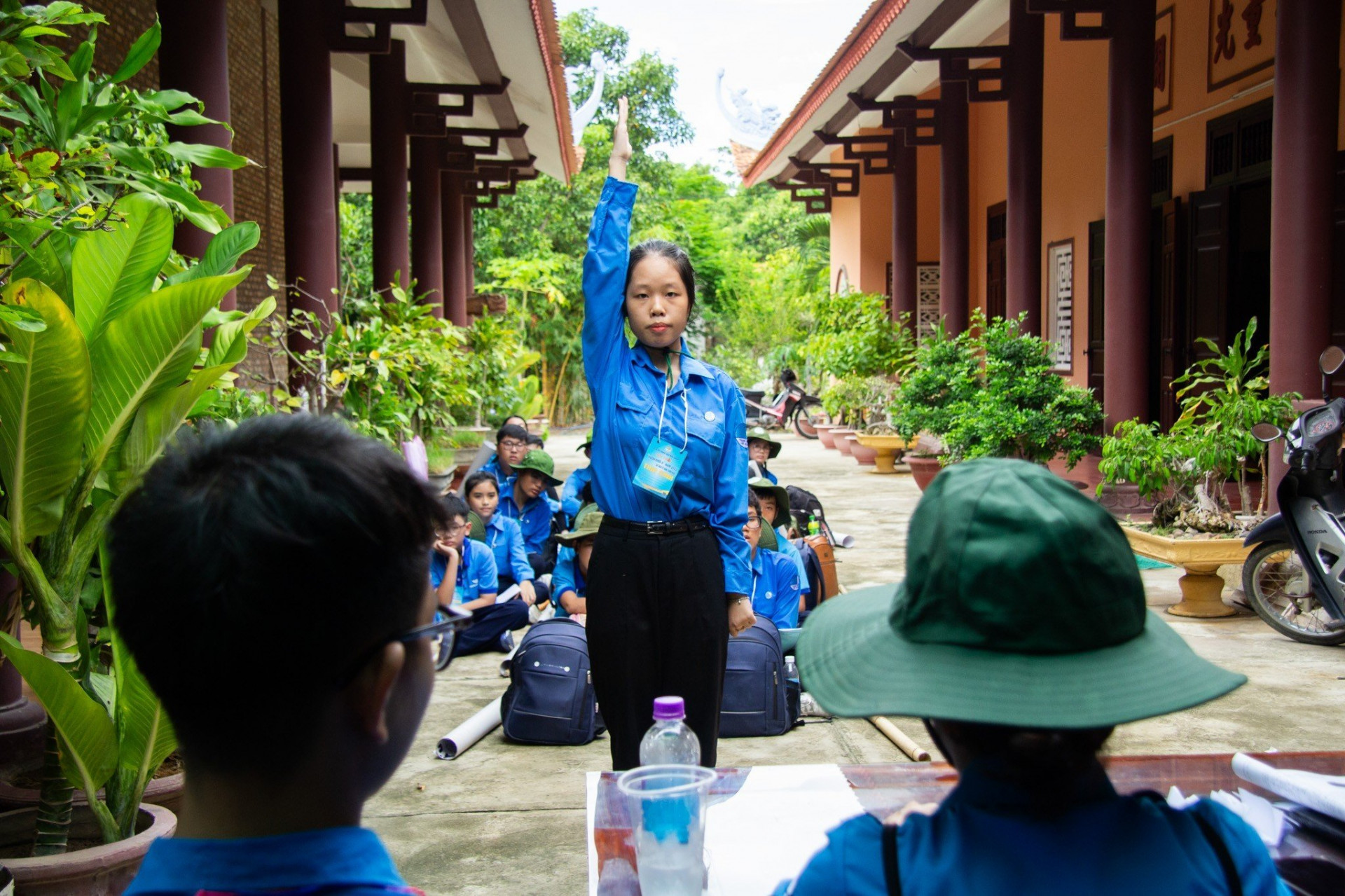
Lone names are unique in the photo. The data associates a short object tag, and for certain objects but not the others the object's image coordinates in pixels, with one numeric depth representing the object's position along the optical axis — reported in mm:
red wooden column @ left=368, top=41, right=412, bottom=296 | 10141
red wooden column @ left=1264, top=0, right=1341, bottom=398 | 6145
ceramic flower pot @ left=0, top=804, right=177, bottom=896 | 2572
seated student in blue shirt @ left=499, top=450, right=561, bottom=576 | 6910
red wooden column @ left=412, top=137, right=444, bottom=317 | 12484
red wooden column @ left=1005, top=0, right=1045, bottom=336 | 10039
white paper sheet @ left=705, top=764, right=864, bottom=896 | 2053
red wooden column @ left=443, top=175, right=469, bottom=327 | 15020
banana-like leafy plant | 2619
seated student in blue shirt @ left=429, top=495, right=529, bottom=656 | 5930
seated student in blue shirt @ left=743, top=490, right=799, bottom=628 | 5156
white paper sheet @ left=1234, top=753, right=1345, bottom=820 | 1907
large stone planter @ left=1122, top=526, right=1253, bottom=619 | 6023
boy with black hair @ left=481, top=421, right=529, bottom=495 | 7242
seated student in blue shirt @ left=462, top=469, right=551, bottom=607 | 6438
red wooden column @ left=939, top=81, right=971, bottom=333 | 12711
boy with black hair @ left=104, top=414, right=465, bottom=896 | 977
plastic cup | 1959
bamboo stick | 3971
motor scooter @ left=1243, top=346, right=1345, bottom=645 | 5352
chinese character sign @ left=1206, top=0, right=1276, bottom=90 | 7910
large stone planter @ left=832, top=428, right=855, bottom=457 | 16116
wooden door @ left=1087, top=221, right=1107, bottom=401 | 10742
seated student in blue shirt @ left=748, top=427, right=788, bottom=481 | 7069
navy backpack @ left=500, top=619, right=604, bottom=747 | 4461
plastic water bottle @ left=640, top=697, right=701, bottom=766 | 2385
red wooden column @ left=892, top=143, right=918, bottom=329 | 14602
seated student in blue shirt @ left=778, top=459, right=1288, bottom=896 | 1064
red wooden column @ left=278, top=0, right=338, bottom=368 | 7707
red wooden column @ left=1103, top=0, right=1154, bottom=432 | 7938
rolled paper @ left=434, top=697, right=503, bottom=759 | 4375
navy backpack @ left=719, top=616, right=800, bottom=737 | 4488
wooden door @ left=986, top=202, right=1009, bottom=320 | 14070
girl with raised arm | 2883
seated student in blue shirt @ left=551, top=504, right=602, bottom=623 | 4711
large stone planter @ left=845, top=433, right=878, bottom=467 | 14648
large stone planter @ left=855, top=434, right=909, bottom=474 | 13844
